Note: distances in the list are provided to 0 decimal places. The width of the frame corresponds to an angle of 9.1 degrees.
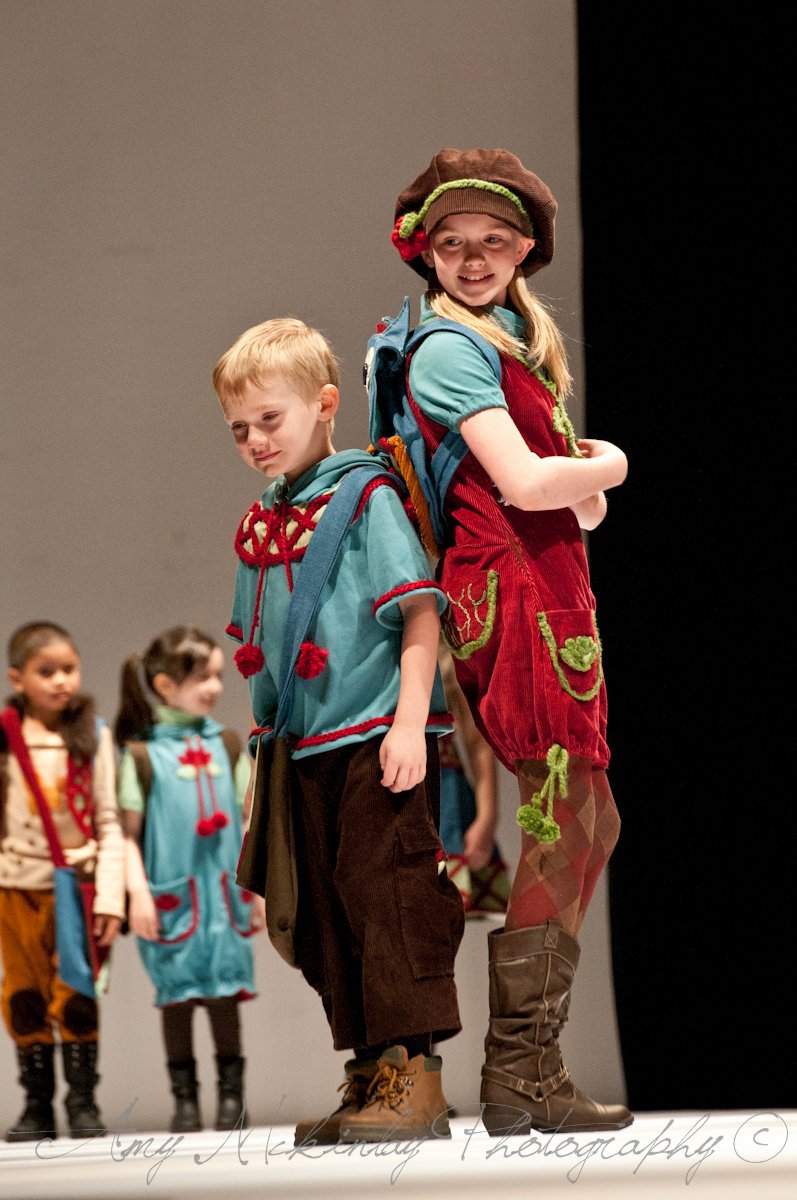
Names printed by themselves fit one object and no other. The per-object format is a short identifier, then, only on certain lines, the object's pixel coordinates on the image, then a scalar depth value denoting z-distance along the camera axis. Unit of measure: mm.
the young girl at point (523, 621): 7503
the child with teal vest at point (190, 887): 9194
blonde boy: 7460
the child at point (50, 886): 9159
